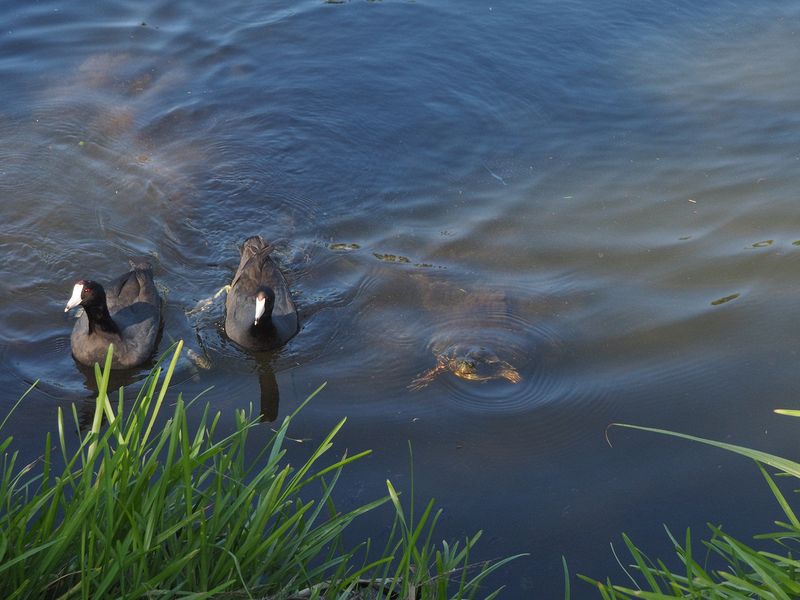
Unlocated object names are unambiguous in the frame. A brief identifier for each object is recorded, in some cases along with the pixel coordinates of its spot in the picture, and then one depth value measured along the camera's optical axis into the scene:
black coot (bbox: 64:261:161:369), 7.19
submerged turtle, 6.70
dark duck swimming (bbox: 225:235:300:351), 7.40
